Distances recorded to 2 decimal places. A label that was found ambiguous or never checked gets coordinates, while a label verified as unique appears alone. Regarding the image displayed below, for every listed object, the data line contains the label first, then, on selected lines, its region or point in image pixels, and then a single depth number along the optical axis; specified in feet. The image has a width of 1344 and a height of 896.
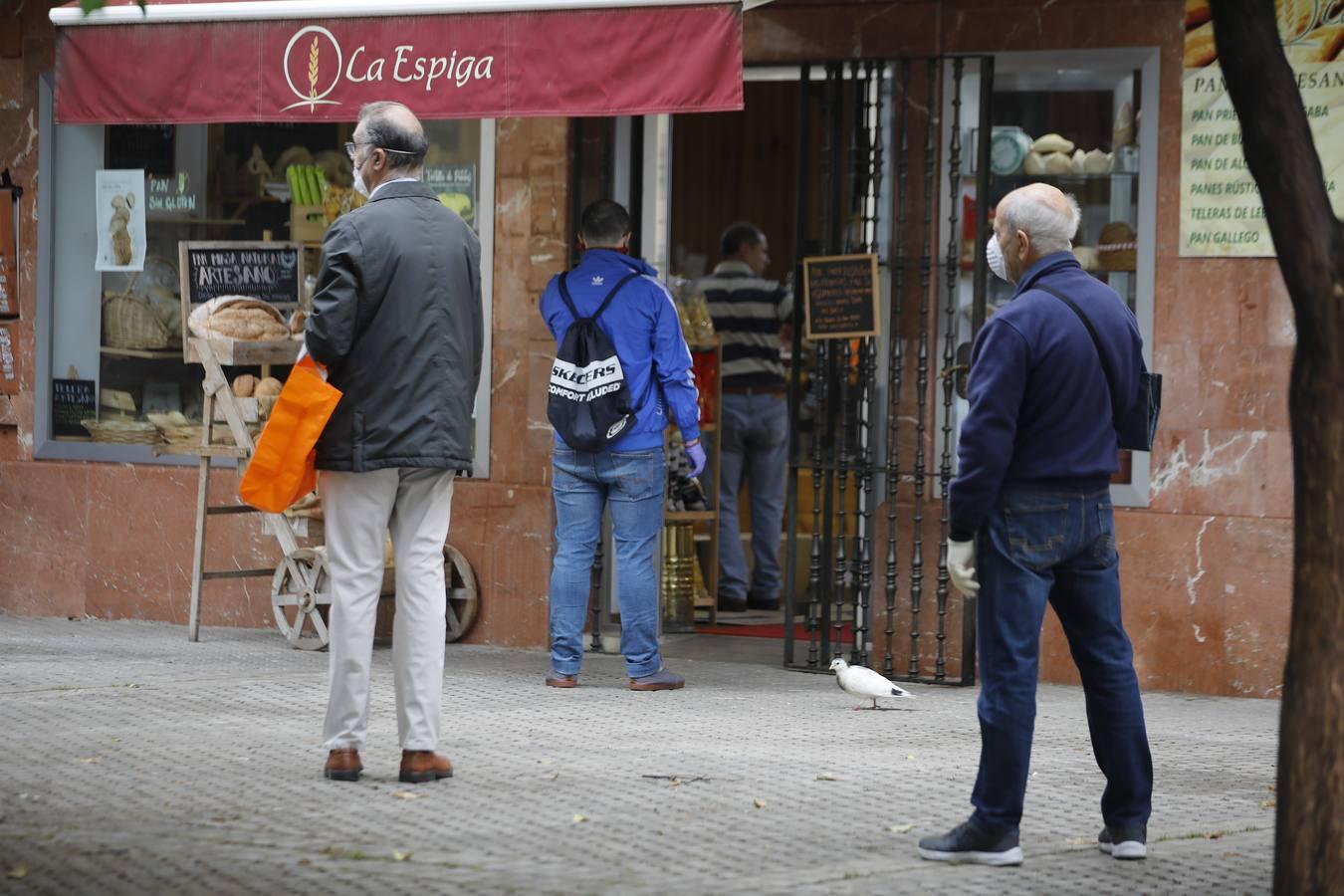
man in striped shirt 74.08
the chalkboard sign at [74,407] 68.59
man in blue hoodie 54.49
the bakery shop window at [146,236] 66.23
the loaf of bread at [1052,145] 57.67
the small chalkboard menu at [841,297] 56.85
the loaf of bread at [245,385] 62.85
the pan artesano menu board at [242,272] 62.13
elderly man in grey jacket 40.50
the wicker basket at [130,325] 68.13
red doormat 69.10
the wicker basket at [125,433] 67.62
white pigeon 51.26
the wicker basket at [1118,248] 56.95
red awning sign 51.85
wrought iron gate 57.21
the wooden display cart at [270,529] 60.59
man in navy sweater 34.32
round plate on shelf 58.08
